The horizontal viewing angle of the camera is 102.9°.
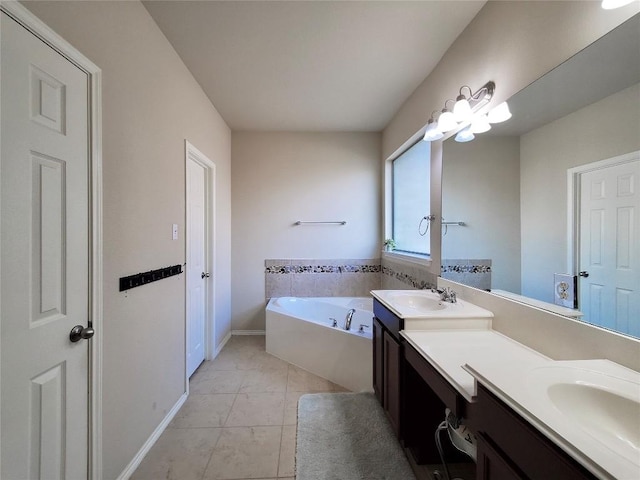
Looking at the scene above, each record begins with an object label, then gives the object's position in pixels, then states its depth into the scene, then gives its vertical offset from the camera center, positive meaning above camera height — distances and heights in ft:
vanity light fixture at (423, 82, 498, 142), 4.86 +2.64
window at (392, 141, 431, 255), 8.05 +1.45
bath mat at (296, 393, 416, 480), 4.68 -4.24
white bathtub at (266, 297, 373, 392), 7.37 -3.23
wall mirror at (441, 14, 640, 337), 2.81 +0.74
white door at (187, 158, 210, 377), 7.64 -0.86
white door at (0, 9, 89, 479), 2.70 -0.23
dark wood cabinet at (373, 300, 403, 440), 4.85 -2.66
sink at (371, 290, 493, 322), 4.58 -1.37
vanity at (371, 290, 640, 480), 1.89 -1.62
